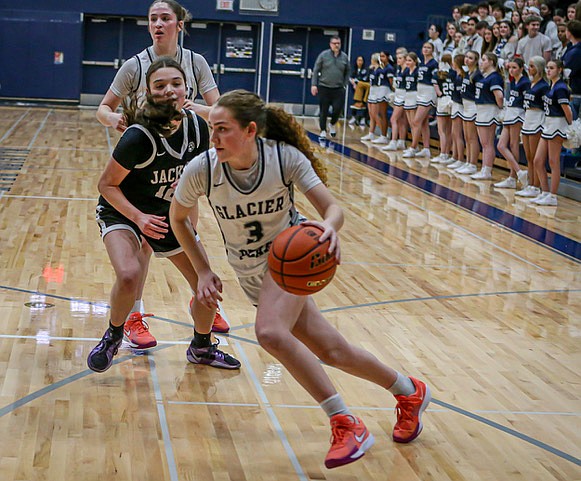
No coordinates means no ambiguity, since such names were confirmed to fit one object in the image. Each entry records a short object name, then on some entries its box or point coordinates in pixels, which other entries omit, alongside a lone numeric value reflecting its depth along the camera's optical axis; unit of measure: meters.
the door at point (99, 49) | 20.25
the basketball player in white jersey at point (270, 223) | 3.05
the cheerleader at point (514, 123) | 10.59
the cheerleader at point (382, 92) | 15.44
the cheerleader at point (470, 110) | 11.69
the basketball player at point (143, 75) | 4.30
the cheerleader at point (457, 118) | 12.28
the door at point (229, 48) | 20.75
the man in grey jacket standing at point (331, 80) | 15.66
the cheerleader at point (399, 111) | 14.27
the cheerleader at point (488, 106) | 11.17
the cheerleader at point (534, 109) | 9.91
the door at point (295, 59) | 21.03
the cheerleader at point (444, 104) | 12.91
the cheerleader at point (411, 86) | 13.84
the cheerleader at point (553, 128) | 9.58
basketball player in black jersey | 3.79
